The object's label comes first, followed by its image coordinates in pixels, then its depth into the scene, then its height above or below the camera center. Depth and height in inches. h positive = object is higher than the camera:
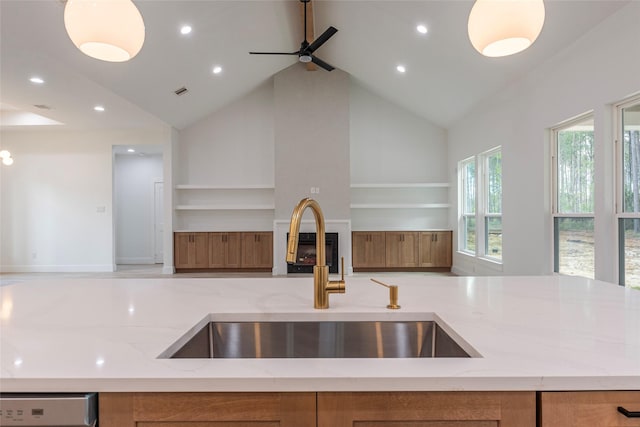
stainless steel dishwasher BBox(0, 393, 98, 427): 25.6 -13.6
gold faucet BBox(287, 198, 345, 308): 43.3 -7.4
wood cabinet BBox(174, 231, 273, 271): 274.1 -25.6
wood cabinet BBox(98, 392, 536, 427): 26.3 -14.1
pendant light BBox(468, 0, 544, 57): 48.8 +26.8
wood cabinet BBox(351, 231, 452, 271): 275.6 -25.5
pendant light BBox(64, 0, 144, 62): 50.1 +27.6
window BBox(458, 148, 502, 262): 212.7 +5.5
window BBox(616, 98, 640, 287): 113.0 +6.8
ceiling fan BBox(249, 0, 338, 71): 175.5 +86.2
